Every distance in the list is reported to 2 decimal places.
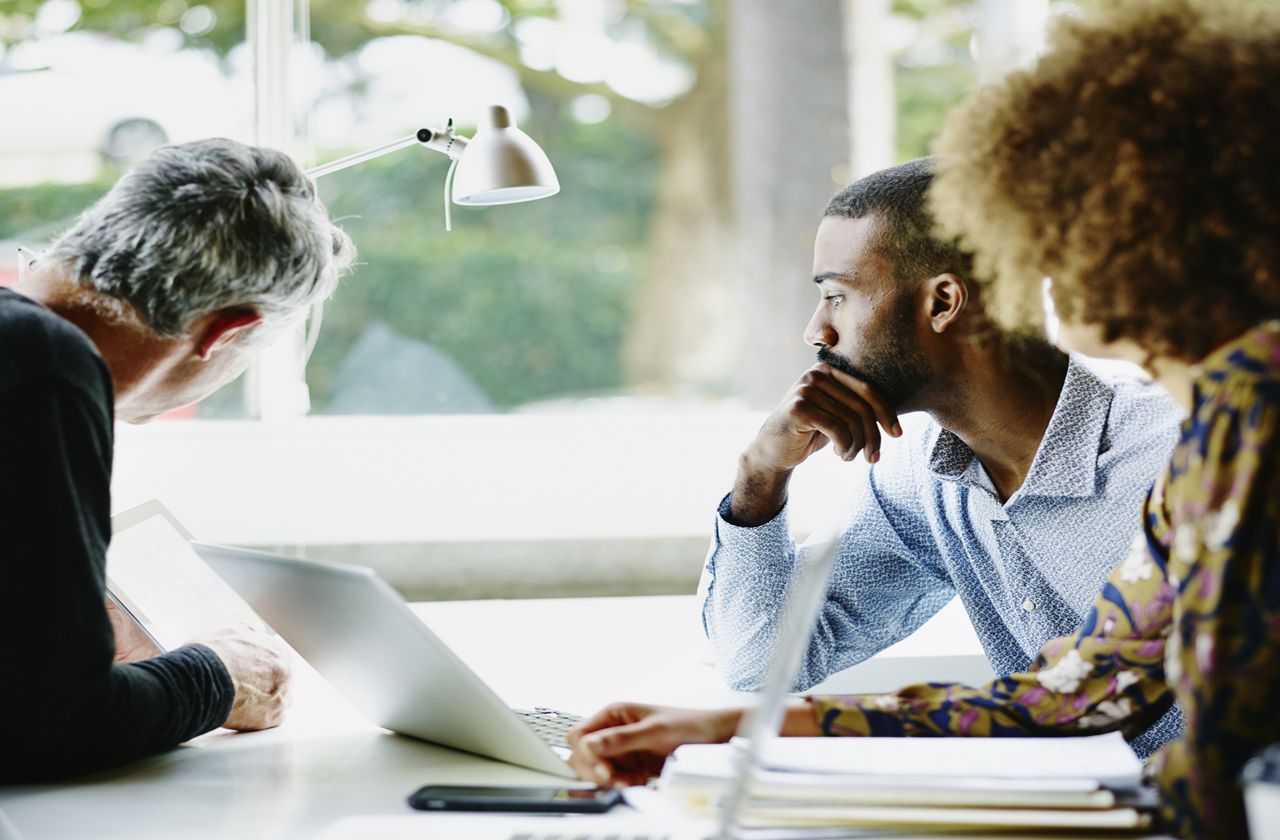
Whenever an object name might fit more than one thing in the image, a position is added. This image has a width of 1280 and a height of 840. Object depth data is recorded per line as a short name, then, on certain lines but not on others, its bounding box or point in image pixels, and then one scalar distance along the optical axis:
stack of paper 2.09
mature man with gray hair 2.19
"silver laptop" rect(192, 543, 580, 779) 2.22
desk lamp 2.94
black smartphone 2.18
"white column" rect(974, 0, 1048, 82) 4.25
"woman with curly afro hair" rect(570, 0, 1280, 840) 2.03
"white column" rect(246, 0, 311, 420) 3.94
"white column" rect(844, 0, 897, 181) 4.41
